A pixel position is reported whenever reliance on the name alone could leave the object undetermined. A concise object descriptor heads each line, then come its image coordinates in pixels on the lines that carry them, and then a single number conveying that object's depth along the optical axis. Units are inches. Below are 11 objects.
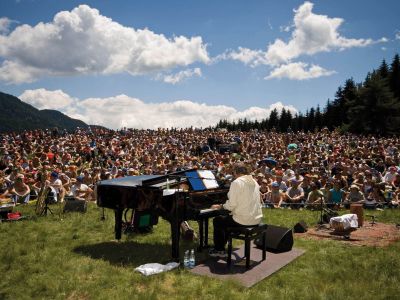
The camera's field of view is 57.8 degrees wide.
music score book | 307.1
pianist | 276.8
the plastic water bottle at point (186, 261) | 280.7
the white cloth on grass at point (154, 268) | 265.1
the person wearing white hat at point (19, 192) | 575.2
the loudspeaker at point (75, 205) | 496.5
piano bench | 272.3
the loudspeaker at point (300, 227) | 396.2
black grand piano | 288.0
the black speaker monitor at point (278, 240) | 315.0
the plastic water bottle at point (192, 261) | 281.1
